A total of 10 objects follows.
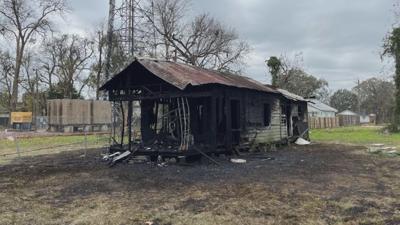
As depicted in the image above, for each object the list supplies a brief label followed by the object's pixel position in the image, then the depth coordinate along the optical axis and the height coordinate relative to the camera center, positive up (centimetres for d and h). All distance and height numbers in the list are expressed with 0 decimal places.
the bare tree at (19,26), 4697 +1160
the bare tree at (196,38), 4591 +968
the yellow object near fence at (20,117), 4500 +145
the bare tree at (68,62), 5934 +944
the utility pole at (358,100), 9269 +575
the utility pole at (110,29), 3088 +721
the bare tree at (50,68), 6056 +877
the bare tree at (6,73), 5903 +802
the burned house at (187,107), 1481 +83
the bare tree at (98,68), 5788 +839
